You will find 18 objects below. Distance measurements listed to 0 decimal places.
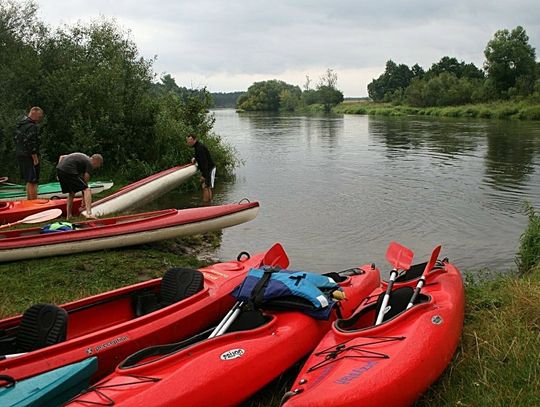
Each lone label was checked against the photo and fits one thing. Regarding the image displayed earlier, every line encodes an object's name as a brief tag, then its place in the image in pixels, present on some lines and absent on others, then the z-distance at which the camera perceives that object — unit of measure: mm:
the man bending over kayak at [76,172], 8773
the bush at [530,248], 7477
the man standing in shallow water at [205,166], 12500
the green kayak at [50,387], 3469
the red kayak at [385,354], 3598
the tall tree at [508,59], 55938
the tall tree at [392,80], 91938
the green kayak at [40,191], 10820
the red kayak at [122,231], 7199
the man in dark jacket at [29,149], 9930
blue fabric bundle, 4863
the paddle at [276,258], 5930
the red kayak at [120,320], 4031
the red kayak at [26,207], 9030
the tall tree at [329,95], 86238
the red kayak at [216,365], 3635
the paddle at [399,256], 5887
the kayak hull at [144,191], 10047
